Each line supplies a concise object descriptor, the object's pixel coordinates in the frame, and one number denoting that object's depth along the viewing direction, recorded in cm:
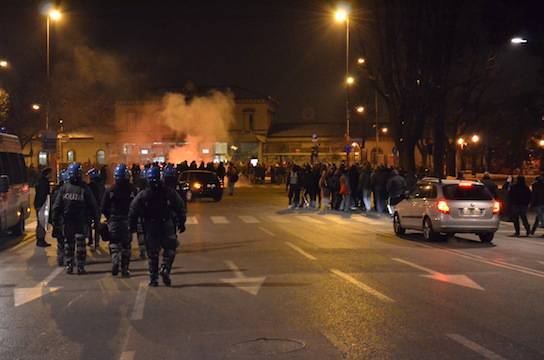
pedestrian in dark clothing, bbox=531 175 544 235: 1825
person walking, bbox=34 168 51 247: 1541
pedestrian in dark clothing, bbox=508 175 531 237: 1834
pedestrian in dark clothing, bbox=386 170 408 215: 2400
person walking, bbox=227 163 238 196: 3791
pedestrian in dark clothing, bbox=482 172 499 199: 1994
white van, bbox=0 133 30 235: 1620
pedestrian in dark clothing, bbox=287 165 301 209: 2853
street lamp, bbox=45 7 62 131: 3002
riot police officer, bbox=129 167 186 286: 999
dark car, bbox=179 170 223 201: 3356
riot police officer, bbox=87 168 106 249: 1493
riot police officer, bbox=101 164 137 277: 1118
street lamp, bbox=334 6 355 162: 3033
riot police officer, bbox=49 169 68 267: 1191
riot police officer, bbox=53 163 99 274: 1157
